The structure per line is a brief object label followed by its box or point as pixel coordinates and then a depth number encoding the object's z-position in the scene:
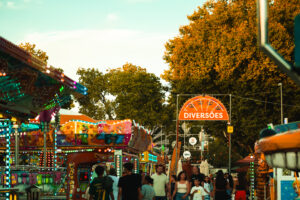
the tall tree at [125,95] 71.19
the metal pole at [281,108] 39.22
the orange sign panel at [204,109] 33.28
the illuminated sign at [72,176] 18.70
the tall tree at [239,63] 40.72
